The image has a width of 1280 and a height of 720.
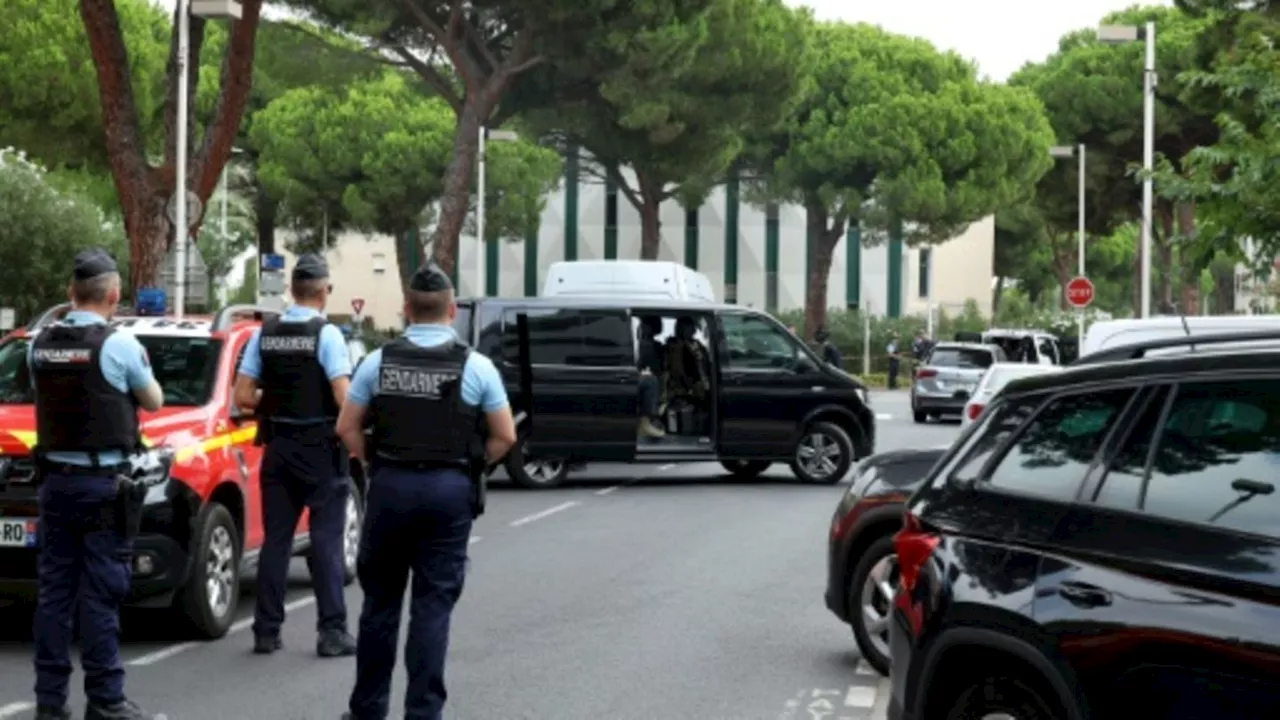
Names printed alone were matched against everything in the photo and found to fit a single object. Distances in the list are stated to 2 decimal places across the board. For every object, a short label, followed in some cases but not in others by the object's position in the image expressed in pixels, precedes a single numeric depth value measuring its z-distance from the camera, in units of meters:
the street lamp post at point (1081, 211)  58.06
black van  22.33
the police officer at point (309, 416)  10.55
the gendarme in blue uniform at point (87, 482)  8.63
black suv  4.98
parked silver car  40.97
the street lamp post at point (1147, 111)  31.95
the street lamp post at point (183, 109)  26.44
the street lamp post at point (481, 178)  42.81
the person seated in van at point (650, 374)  22.92
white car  23.12
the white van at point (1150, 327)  12.04
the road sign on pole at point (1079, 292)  43.24
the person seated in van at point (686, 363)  23.28
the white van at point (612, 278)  27.72
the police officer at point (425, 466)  7.87
